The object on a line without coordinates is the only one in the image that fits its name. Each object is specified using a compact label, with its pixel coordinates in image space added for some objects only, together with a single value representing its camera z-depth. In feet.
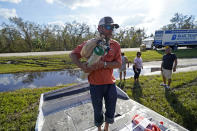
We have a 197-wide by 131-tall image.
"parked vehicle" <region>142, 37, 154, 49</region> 78.96
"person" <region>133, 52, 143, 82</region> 17.67
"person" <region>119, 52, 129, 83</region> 18.02
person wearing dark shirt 14.58
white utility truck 65.98
